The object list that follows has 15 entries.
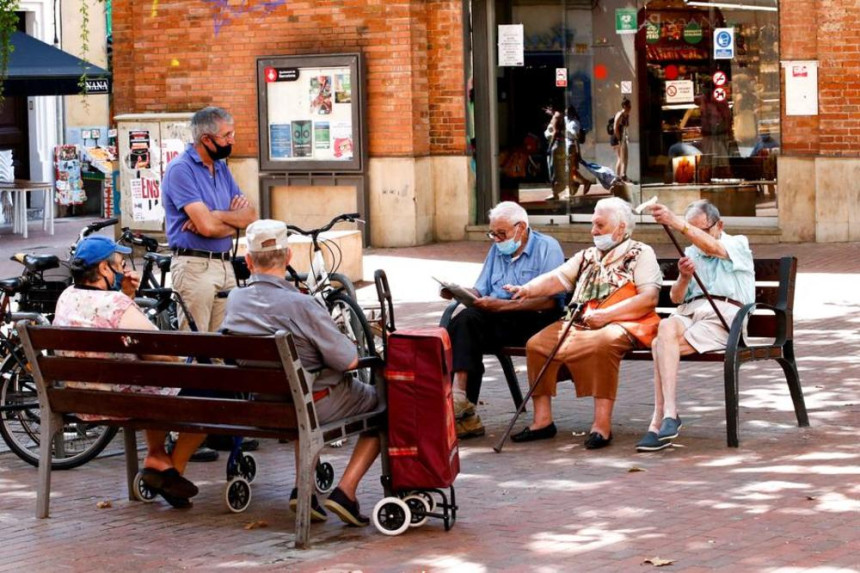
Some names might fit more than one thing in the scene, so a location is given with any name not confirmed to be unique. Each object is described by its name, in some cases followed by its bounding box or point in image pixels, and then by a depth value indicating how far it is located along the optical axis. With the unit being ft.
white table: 78.54
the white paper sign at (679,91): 63.67
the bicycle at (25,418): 27.86
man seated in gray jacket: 22.79
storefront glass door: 61.52
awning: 63.00
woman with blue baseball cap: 24.66
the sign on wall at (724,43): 62.03
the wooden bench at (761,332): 27.53
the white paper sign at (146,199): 66.95
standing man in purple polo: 29.32
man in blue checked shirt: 29.76
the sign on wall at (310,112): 64.34
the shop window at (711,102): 61.05
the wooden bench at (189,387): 21.95
